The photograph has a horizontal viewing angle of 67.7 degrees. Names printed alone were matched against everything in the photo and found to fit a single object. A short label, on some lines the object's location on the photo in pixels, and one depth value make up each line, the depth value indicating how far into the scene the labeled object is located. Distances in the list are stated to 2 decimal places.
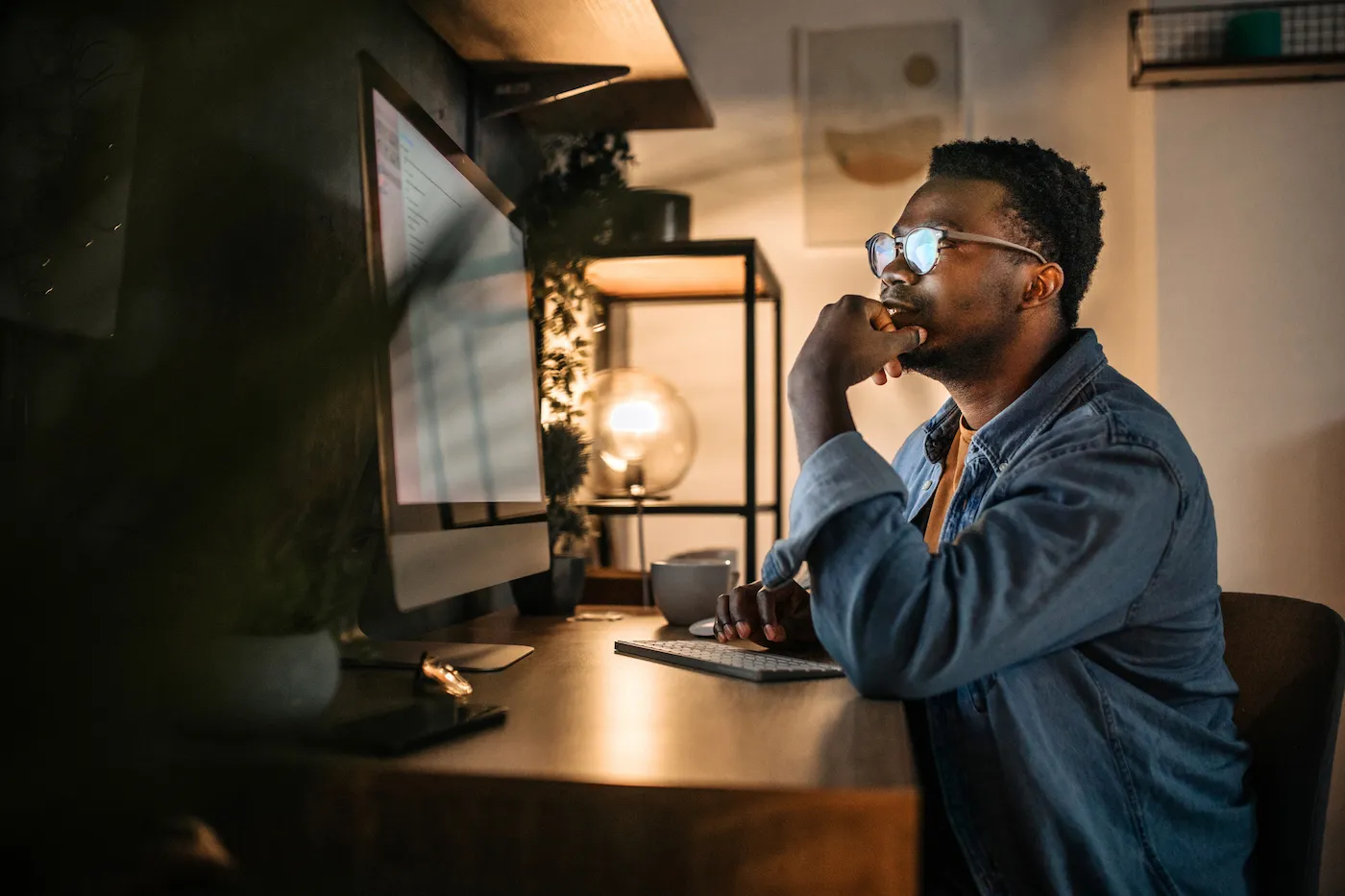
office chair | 0.94
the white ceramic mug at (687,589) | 1.35
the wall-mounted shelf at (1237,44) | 2.18
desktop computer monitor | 0.80
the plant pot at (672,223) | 1.90
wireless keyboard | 0.93
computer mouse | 1.25
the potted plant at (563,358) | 1.51
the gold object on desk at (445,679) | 0.79
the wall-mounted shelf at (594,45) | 1.43
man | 0.82
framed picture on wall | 2.59
